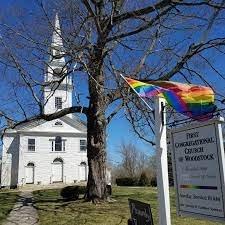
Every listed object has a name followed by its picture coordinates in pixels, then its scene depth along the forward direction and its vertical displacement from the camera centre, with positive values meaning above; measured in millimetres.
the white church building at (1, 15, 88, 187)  31561 +2285
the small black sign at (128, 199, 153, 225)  4199 -716
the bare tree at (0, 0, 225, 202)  9484 +4125
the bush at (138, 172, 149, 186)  27948 -1223
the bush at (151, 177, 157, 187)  27695 -1388
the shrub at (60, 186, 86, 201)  12523 -994
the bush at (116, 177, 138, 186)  29102 -1318
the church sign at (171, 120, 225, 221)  3479 -31
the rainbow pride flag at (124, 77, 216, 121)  4072 +1150
